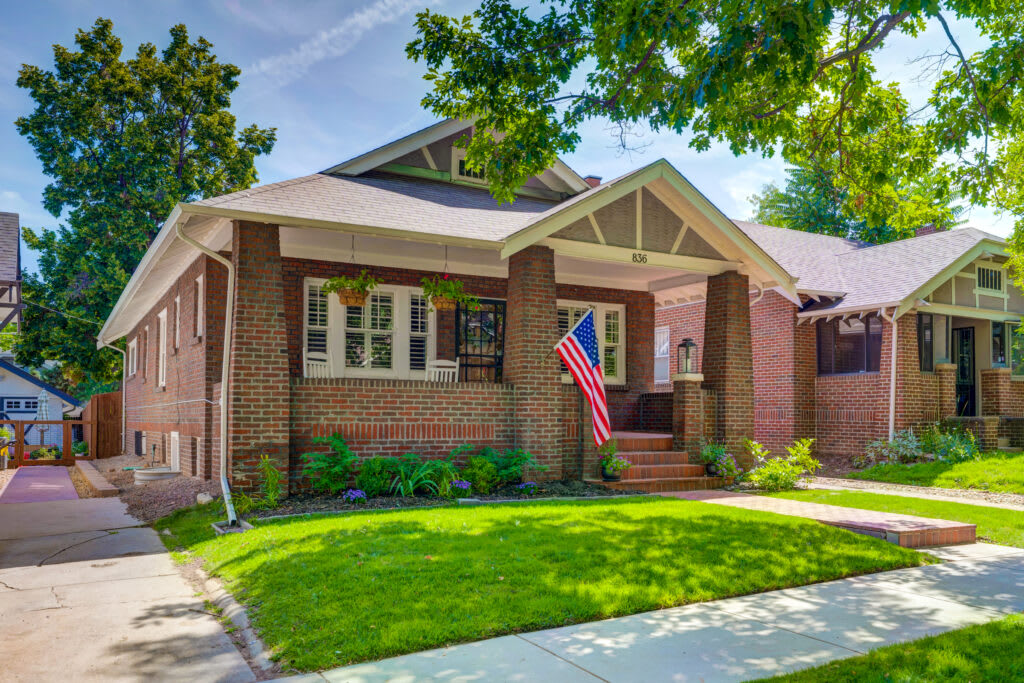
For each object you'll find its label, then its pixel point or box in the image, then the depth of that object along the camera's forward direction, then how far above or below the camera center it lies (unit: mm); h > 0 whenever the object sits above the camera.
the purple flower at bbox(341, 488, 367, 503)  9859 -1568
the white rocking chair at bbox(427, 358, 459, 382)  13938 +138
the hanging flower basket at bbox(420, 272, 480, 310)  12680 +1452
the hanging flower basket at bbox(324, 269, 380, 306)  12203 +1489
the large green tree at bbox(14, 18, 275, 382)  27375 +8363
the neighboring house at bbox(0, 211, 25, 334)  12883 +1997
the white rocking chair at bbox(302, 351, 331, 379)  13172 +250
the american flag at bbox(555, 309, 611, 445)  11281 +190
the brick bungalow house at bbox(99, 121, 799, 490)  10289 +1274
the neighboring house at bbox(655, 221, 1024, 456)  17328 +865
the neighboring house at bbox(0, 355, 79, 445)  38969 -910
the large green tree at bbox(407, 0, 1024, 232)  7441 +3827
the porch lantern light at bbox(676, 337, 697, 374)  13461 +429
